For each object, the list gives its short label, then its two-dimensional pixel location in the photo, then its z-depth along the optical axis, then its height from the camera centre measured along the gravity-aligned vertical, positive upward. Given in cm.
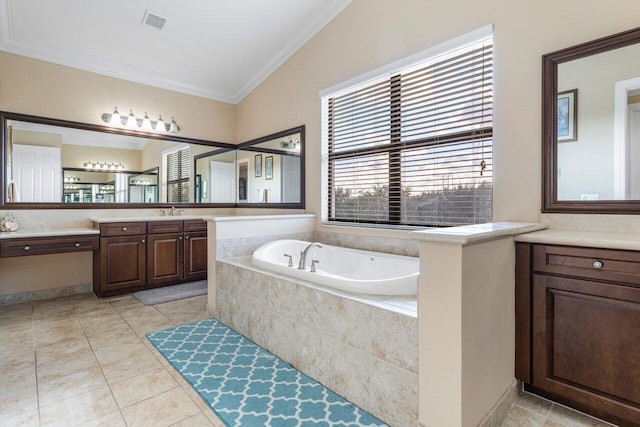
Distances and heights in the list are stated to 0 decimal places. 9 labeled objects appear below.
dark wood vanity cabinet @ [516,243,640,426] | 146 -56
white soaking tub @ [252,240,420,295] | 181 -43
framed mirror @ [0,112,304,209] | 338 +51
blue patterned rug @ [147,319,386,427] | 164 -102
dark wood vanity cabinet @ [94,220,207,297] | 360 -53
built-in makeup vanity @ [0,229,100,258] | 299 -30
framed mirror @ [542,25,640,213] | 178 +49
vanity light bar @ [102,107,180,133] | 388 +110
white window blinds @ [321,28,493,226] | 243 +59
